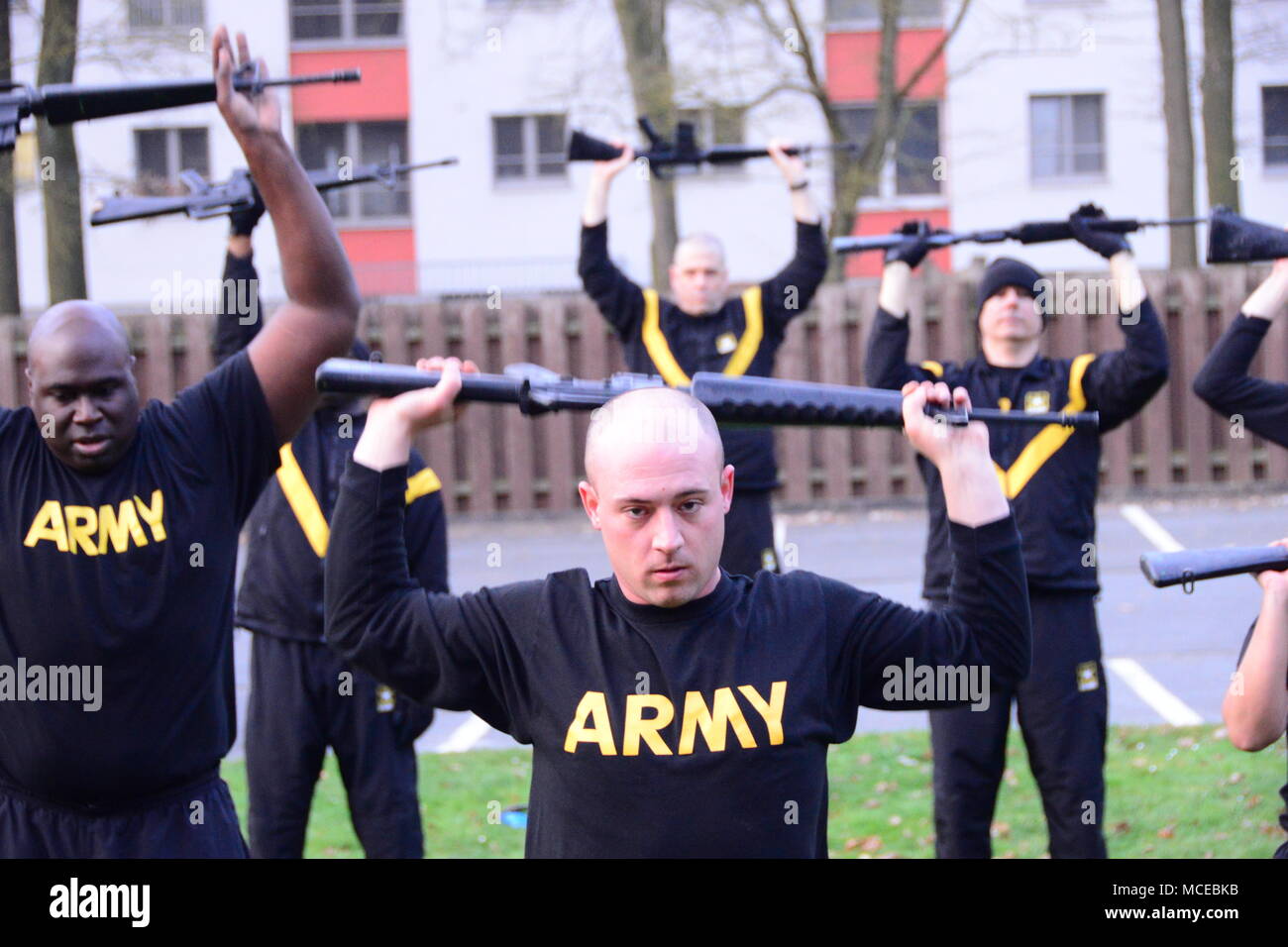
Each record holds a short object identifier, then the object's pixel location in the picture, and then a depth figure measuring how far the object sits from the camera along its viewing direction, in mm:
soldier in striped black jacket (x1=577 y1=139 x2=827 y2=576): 7223
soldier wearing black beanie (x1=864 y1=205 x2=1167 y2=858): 5422
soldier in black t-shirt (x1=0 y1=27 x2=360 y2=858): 3654
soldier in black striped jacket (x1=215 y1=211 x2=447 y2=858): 5445
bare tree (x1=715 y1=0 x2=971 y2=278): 19984
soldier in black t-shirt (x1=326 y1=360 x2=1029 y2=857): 2867
